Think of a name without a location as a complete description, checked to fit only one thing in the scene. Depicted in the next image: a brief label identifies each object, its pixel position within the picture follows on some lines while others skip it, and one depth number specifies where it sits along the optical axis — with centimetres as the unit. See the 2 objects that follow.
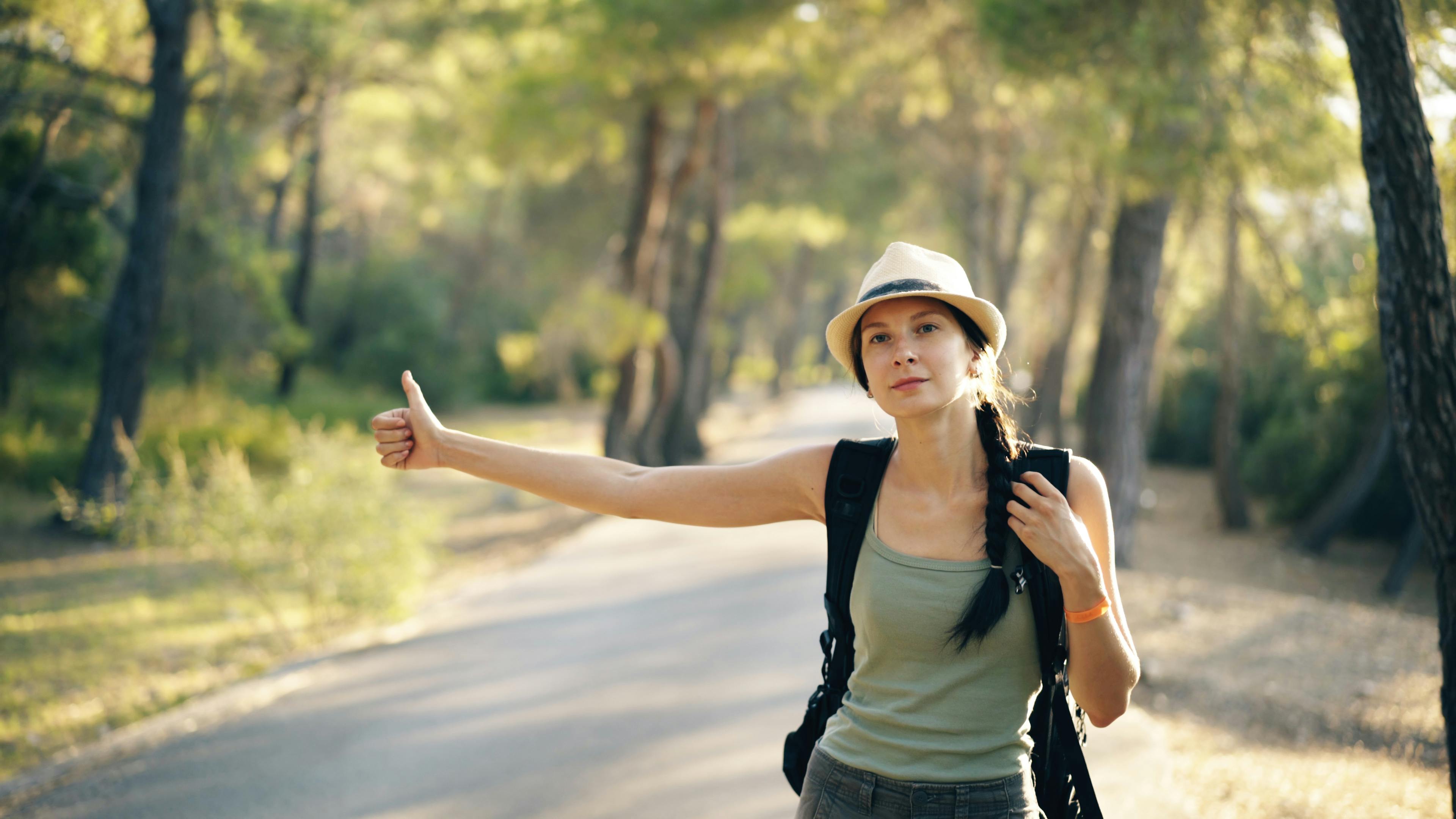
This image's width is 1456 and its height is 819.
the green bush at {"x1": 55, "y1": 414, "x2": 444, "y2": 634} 750
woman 214
